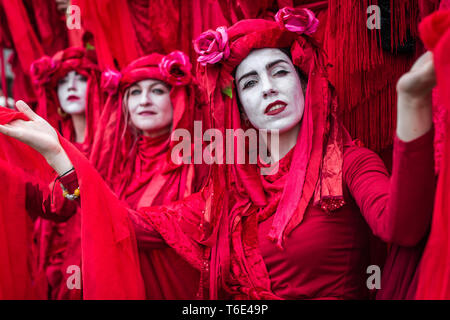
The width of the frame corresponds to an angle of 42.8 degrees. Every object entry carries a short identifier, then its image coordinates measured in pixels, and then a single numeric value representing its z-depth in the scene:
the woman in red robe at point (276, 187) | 1.67
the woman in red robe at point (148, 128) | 2.24
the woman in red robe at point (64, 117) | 2.42
